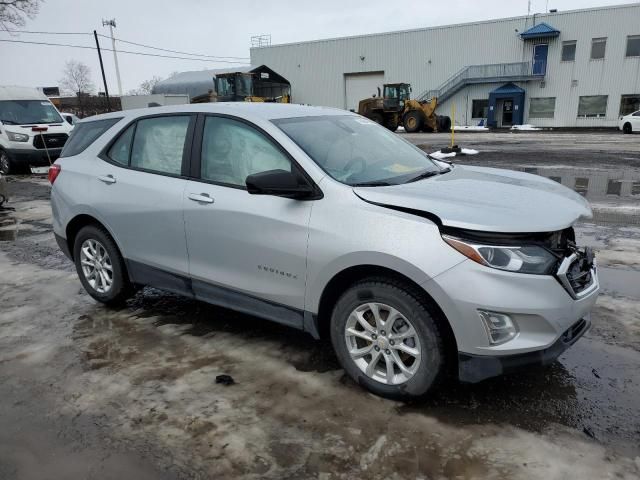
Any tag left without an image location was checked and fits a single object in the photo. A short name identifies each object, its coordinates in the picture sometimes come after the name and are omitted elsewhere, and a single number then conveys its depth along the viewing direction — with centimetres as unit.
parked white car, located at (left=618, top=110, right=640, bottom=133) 2734
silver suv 276
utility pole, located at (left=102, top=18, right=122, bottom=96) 6172
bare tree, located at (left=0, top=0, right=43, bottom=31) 3547
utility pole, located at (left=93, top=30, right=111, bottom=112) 4222
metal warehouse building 3819
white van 1500
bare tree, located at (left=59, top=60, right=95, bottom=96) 8912
